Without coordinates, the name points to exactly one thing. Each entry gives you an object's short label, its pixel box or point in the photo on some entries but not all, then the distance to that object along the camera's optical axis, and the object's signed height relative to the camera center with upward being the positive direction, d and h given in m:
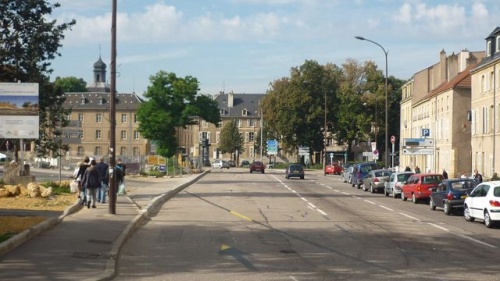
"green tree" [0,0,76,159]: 35.62 +5.07
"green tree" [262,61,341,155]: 108.56 +7.09
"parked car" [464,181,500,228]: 23.86 -1.31
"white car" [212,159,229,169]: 124.86 -1.04
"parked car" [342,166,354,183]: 64.12 -1.18
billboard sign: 30.64 +1.77
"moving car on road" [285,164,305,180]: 72.75 -1.16
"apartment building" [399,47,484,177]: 68.00 +4.37
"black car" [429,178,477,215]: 29.77 -1.25
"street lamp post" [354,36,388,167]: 53.19 +6.18
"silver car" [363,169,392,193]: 47.97 -1.14
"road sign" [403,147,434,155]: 55.12 +0.62
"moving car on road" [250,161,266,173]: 96.00 -0.99
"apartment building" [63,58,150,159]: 123.19 +5.43
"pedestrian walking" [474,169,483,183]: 43.61 -0.88
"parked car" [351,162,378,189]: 56.07 -0.84
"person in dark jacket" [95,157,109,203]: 30.08 -0.83
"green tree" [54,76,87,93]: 141.75 +12.80
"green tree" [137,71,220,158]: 83.50 +5.04
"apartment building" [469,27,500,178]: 54.88 +3.56
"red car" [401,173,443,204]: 37.34 -1.14
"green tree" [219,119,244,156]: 152.75 +3.57
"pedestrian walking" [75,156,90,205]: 28.26 -0.68
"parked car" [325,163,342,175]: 93.25 -1.12
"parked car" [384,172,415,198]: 42.75 -1.19
